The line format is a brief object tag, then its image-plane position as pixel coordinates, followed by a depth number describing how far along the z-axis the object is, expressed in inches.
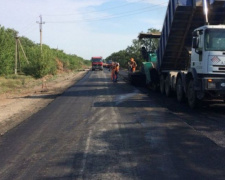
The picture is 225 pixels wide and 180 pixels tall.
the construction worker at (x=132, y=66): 723.0
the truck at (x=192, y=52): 314.4
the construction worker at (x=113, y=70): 781.4
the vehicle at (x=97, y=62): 1894.1
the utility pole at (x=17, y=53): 1069.9
